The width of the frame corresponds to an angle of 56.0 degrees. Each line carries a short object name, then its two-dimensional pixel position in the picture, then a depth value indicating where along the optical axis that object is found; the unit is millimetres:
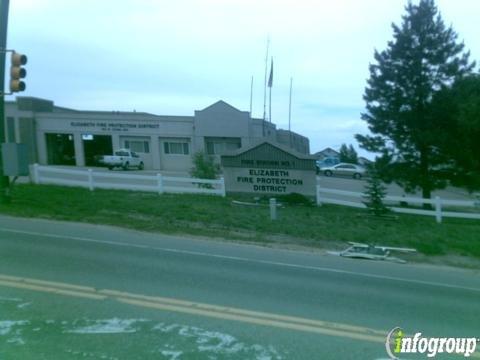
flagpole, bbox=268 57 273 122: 46684
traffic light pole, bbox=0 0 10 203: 13672
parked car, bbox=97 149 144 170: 39906
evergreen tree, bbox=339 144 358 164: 74375
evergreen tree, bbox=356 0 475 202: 21156
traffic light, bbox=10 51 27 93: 12539
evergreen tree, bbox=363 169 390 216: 16359
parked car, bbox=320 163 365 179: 50412
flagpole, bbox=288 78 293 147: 61469
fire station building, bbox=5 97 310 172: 44469
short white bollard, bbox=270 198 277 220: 14320
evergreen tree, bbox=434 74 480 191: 19578
